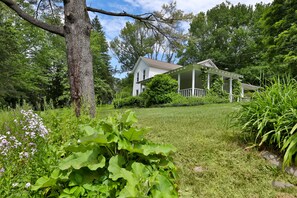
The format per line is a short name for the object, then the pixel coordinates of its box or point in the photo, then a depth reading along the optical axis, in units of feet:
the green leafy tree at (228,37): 96.63
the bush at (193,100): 43.35
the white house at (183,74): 55.57
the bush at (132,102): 56.88
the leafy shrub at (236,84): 60.80
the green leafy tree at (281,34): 35.76
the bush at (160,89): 49.47
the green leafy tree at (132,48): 114.93
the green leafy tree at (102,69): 80.21
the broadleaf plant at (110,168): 5.23
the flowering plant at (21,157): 5.76
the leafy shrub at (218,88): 54.61
